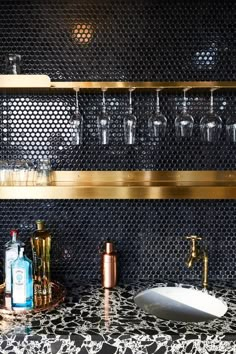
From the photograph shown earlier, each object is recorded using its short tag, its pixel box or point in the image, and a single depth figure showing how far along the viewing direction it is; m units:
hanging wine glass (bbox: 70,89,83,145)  1.96
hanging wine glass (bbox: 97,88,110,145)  1.97
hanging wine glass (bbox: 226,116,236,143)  2.00
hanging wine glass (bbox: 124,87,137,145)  1.98
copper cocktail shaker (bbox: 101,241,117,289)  2.03
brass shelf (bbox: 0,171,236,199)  1.86
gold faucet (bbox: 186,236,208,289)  2.05
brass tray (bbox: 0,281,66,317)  1.72
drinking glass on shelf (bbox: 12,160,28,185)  2.00
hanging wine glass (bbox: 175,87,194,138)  1.95
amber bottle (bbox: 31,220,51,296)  2.01
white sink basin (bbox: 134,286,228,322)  1.86
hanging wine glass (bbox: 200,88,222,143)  1.96
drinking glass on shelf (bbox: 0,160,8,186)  1.98
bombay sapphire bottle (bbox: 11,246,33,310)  1.75
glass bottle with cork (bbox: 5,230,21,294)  1.87
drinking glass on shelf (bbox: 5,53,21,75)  1.97
